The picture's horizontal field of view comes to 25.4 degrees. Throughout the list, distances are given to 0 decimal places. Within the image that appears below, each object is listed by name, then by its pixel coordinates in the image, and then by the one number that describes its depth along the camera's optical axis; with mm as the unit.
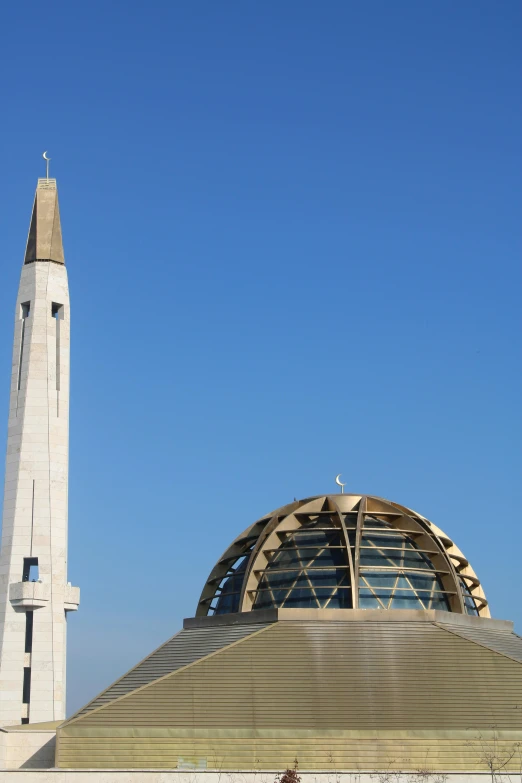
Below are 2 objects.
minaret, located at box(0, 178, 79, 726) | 75812
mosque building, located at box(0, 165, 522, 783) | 50656
